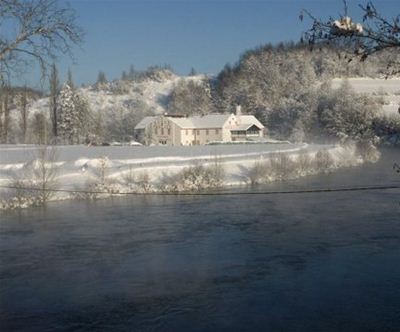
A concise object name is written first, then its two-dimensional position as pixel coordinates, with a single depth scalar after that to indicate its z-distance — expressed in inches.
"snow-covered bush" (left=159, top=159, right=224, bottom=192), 995.9
